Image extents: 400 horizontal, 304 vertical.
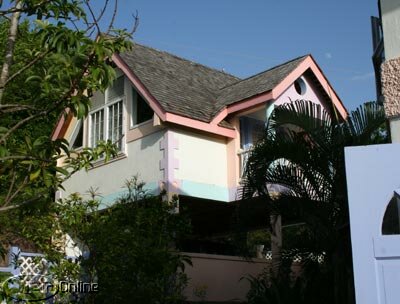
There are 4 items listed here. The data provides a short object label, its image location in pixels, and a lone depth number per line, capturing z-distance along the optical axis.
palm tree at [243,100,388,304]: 8.40
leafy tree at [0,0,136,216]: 4.07
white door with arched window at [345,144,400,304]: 4.09
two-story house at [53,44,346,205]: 13.82
